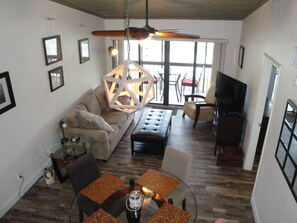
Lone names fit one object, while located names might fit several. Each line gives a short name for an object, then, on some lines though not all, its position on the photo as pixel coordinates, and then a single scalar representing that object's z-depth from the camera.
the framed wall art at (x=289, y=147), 2.15
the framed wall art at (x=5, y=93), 3.10
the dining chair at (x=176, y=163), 2.96
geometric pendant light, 2.00
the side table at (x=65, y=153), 3.79
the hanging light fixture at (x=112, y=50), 6.04
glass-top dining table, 2.28
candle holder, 2.23
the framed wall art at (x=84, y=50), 5.20
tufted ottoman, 4.43
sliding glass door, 6.43
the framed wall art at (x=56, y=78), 4.18
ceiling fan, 2.06
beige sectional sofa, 4.16
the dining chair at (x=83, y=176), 2.66
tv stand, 4.27
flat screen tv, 4.29
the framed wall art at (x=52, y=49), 3.99
